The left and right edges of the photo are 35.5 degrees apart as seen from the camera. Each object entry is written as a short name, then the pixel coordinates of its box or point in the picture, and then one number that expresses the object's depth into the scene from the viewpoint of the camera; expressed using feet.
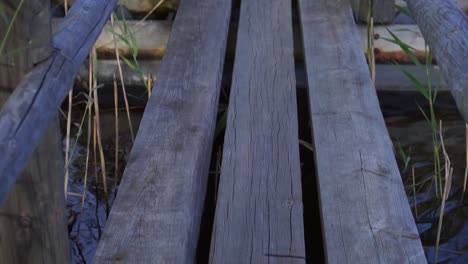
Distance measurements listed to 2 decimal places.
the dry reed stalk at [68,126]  9.45
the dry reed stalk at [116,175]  11.59
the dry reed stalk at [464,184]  11.40
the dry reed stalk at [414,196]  11.49
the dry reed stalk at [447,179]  9.12
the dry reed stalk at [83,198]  10.26
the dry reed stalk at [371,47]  10.12
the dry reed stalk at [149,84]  10.70
